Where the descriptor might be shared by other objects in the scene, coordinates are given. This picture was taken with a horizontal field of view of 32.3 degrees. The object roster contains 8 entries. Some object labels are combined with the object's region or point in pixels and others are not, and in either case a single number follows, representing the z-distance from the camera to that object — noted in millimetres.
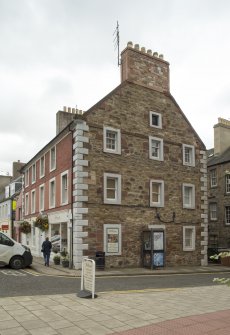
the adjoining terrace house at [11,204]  43969
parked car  20344
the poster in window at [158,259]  23172
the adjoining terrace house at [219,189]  36894
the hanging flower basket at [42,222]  27156
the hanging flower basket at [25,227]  32156
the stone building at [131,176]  22562
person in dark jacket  22786
